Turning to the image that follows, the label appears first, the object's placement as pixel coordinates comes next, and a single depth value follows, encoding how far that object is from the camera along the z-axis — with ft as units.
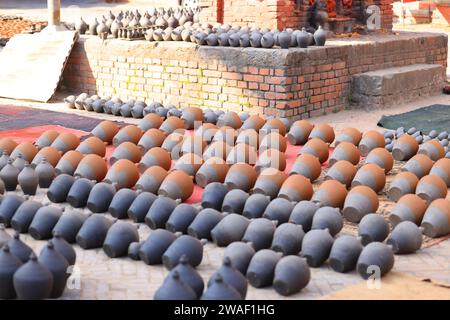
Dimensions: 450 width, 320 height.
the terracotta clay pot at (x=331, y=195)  20.25
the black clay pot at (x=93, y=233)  17.80
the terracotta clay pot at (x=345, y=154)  24.26
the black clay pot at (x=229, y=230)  17.71
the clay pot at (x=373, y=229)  17.79
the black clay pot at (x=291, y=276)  15.14
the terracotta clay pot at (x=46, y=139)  26.18
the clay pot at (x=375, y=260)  16.02
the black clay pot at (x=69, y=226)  18.11
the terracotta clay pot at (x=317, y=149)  25.02
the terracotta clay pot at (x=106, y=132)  27.89
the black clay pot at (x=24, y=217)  18.83
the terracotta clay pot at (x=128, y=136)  26.94
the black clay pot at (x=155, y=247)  16.66
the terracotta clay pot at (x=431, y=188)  20.70
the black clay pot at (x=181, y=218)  18.43
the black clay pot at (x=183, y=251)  16.20
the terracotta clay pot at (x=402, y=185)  21.44
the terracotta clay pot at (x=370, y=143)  25.91
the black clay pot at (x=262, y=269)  15.52
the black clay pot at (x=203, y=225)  18.21
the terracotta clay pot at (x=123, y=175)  22.21
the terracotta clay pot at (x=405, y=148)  26.02
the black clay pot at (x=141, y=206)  19.56
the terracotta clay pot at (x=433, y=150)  25.08
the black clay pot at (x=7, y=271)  14.64
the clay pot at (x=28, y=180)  21.97
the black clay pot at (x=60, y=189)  21.31
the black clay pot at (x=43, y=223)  18.38
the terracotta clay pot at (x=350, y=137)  26.73
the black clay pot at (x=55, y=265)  14.71
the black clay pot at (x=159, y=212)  18.90
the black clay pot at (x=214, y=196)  20.22
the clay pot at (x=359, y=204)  19.67
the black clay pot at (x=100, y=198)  20.42
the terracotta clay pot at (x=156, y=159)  23.81
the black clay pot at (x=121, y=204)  19.97
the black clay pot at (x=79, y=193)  20.92
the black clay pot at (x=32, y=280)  14.17
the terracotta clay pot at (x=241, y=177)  21.84
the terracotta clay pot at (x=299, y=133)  27.89
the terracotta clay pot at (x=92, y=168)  22.81
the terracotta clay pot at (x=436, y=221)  19.01
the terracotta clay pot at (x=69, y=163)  23.36
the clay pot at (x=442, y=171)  22.75
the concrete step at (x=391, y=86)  35.27
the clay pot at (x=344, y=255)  16.39
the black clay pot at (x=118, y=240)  17.25
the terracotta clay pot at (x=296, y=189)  20.47
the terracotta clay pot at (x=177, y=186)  21.16
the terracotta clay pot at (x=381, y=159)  23.85
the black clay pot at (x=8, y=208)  19.20
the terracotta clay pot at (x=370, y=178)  21.94
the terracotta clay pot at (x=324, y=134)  27.14
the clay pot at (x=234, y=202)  19.72
